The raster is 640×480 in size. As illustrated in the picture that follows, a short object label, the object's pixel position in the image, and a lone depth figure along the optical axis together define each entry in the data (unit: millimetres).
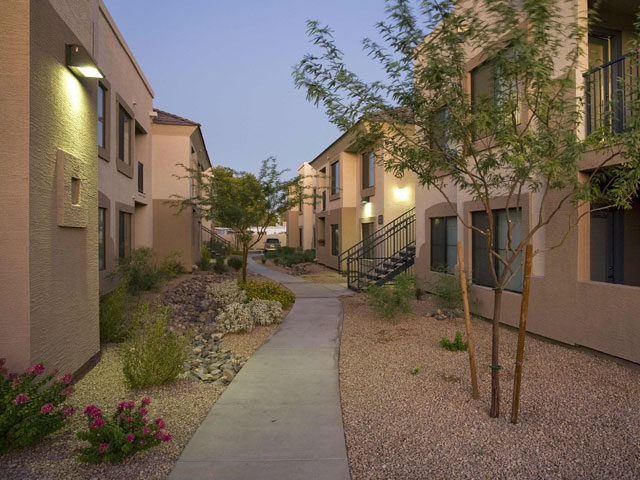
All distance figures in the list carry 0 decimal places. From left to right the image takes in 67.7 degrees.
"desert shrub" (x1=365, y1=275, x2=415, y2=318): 9898
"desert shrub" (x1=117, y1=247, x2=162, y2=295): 11949
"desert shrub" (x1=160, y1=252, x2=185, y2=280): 15156
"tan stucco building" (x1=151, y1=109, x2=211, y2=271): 18781
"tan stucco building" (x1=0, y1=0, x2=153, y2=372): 4578
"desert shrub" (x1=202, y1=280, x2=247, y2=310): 11465
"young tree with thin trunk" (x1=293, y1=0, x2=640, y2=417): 4551
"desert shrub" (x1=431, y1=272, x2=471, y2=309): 9578
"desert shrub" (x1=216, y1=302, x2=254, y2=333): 9070
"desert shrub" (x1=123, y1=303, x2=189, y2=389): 5582
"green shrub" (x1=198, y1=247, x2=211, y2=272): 21375
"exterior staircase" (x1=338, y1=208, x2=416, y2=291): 14945
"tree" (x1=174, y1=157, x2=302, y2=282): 13961
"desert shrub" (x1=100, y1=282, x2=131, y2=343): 7977
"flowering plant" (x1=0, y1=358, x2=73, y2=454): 3846
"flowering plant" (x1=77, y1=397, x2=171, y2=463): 3684
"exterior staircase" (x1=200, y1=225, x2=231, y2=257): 27562
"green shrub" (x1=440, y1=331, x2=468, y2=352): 7611
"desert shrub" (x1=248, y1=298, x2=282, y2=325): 9816
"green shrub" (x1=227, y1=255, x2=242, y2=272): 21858
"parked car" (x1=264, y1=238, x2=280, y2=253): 45962
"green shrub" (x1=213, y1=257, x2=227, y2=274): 20359
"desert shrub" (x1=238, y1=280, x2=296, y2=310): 11625
